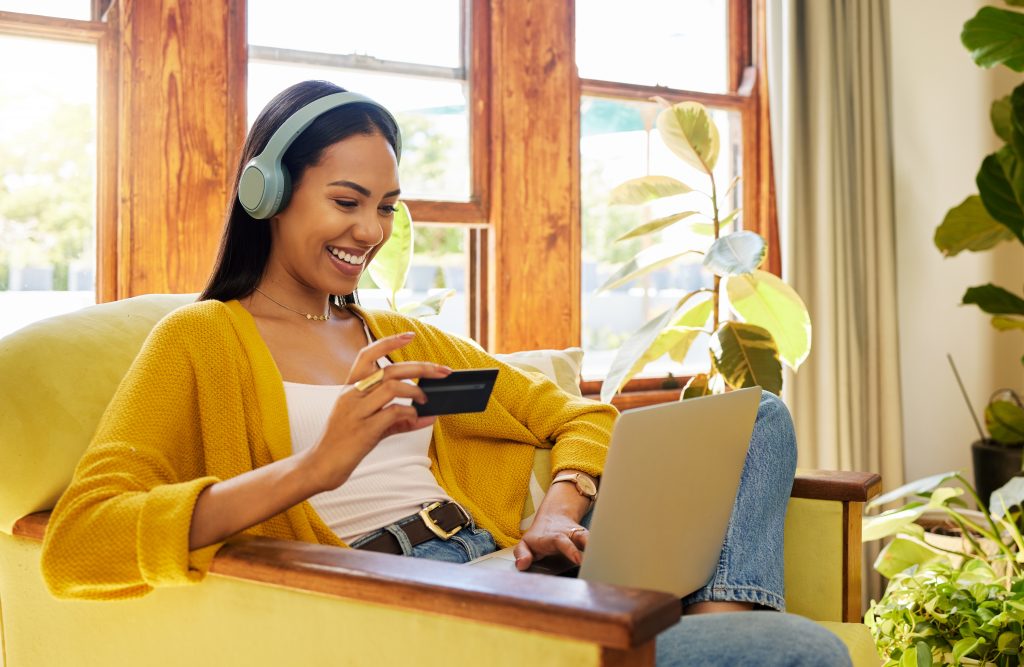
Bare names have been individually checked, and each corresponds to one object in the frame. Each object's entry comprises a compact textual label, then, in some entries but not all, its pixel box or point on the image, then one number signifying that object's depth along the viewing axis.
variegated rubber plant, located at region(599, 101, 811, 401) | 2.54
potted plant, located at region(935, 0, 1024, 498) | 2.50
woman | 1.13
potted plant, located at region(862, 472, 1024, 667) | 2.08
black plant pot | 3.10
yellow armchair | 0.89
